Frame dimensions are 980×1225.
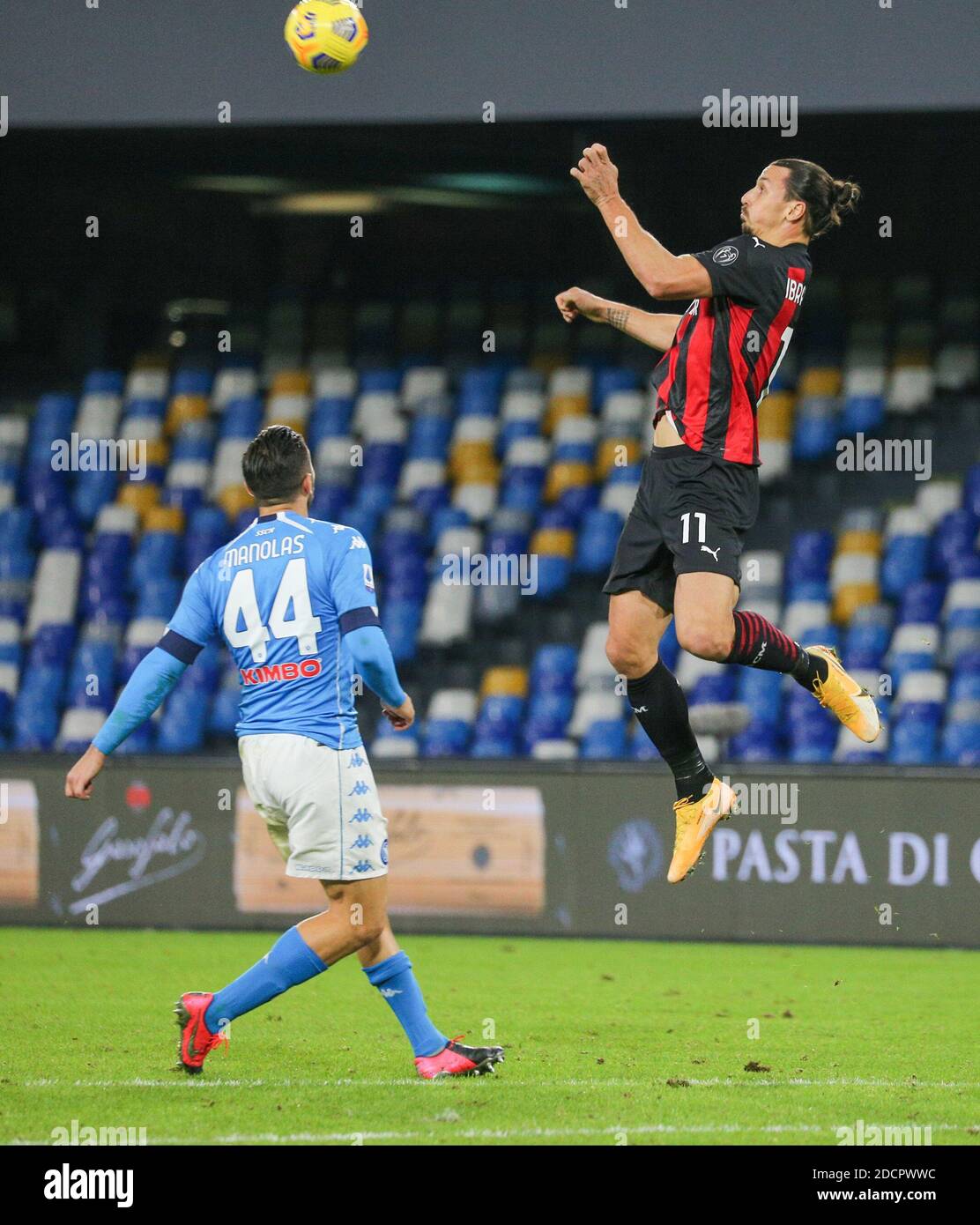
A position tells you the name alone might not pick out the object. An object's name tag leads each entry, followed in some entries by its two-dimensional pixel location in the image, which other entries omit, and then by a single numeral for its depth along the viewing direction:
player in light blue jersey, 5.32
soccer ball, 7.91
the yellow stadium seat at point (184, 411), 14.14
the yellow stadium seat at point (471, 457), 13.50
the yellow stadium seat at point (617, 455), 13.22
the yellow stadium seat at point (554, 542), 12.92
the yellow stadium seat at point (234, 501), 13.53
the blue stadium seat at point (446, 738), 12.05
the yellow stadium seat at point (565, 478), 13.22
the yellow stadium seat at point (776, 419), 13.12
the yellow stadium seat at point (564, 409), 13.59
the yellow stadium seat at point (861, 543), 12.52
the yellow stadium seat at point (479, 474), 13.38
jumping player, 5.61
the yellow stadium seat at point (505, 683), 12.44
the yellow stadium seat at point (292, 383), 14.15
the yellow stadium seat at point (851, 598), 12.20
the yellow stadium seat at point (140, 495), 13.66
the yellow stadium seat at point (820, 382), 13.25
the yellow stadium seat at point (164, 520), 13.46
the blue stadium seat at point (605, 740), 11.75
